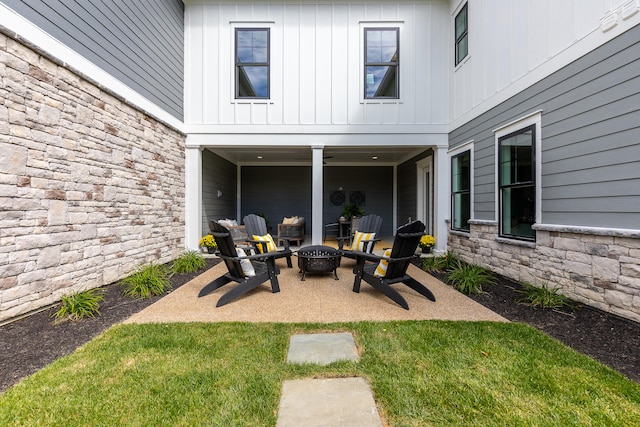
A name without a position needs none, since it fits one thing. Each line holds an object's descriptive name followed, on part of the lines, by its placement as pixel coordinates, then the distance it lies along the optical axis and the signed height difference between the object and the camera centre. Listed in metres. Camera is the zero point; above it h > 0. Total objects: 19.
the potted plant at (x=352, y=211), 9.11 -0.10
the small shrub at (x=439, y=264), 5.38 -1.08
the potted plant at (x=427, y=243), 6.73 -0.82
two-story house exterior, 3.00 +1.48
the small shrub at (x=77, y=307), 2.97 -1.08
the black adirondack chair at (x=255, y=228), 4.80 -0.35
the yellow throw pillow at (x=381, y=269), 3.74 -0.81
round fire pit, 4.60 -0.86
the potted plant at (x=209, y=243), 6.54 -0.83
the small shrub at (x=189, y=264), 5.15 -1.05
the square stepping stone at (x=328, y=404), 1.55 -1.16
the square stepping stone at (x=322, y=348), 2.19 -1.16
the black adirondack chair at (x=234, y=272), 3.47 -0.89
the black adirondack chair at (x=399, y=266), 3.37 -0.73
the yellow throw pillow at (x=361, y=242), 5.20 -0.64
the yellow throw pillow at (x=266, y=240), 4.63 -0.56
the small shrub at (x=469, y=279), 3.99 -1.06
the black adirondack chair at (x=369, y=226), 5.22 -0.35
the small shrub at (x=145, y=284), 3.78 -1.08
